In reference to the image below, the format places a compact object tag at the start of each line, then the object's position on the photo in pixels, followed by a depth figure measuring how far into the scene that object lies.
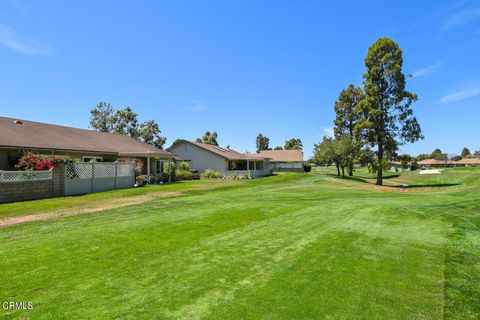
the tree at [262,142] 121.31
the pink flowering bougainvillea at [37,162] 16.22
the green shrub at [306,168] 60.20
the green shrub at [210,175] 35.78
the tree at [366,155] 35.47
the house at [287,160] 60.84
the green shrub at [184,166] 34.09
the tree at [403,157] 33.78
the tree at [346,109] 51.69
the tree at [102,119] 58.34
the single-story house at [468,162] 111.86
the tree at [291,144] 110.25
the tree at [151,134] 64.07
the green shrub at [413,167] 81.99
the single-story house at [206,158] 38.97
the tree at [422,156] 144.00
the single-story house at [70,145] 18.92
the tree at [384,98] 30.52
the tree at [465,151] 173.10
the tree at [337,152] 41.53
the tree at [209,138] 81.06
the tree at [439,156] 127.52
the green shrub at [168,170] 27.85
